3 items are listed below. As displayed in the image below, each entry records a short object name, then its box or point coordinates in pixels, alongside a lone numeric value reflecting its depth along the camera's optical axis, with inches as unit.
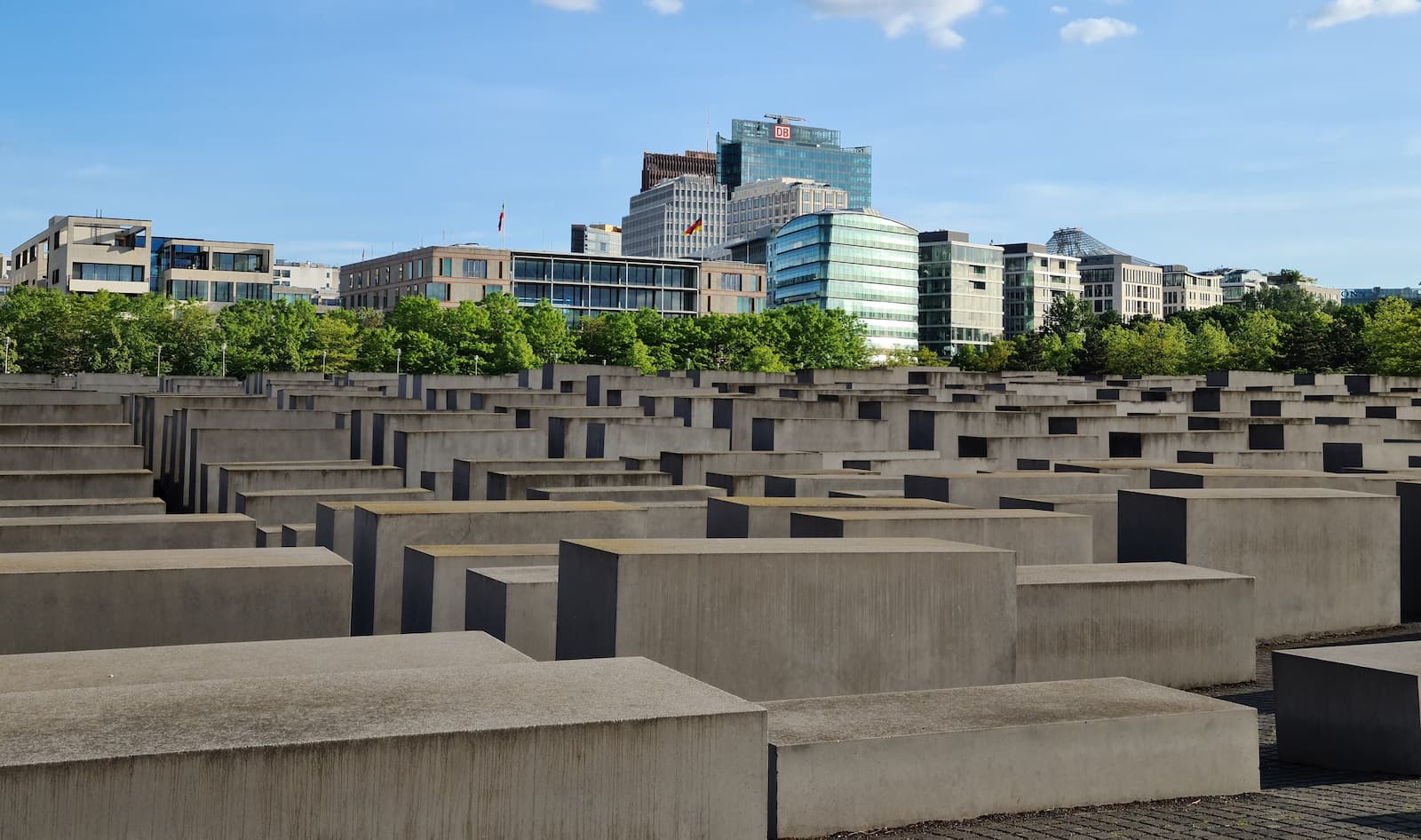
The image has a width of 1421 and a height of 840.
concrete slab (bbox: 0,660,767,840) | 211.9
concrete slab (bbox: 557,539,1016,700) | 392.2
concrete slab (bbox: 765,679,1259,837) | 290.5
